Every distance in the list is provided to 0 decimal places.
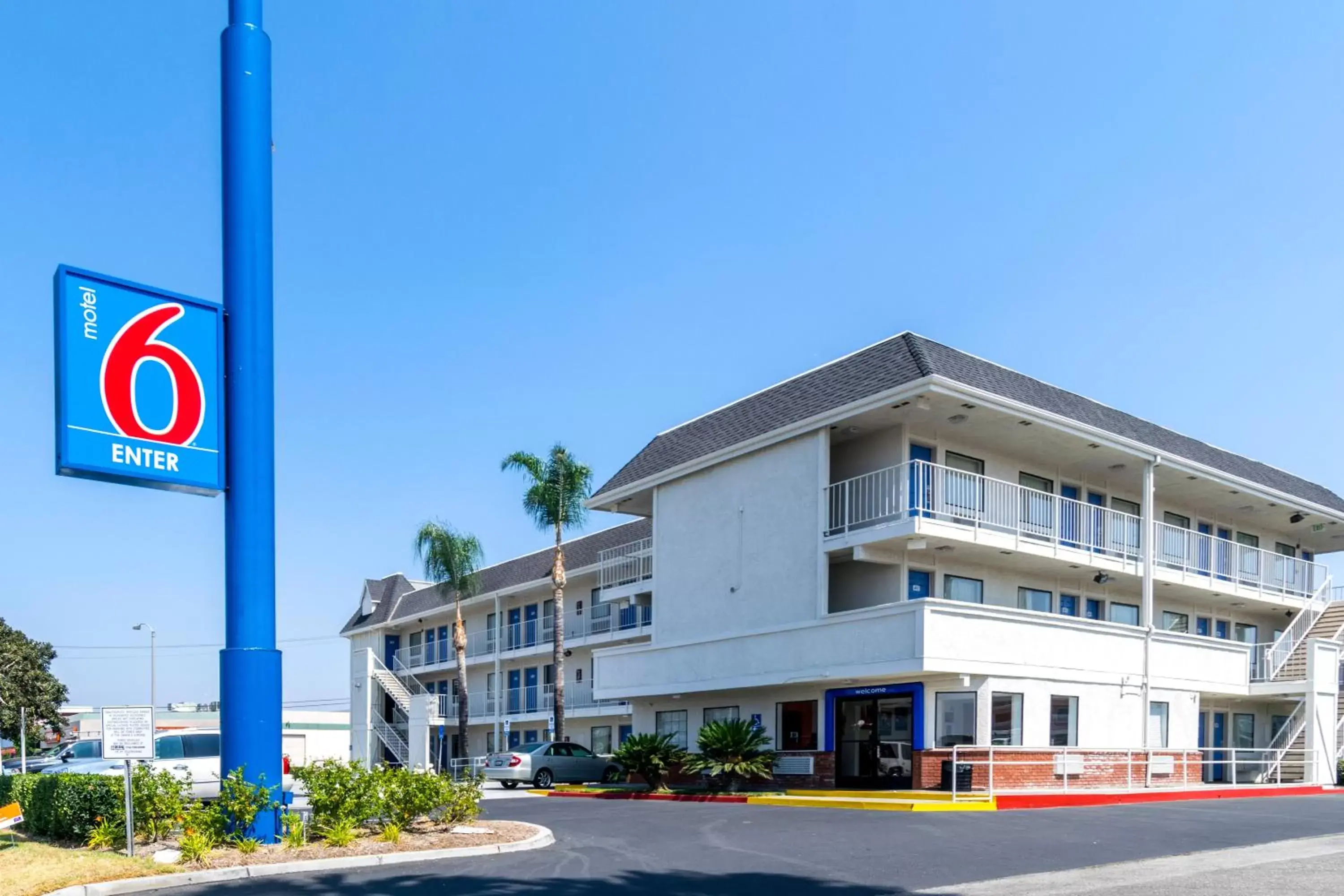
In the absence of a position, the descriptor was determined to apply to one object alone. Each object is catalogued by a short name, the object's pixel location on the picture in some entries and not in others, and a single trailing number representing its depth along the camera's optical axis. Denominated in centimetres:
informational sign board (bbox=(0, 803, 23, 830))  1714
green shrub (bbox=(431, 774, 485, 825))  1656
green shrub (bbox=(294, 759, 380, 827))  1548
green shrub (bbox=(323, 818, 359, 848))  1494
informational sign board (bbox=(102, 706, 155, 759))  1459
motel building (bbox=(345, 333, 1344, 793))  2688
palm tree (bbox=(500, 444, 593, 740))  4597
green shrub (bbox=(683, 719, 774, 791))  2809
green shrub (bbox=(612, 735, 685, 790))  2977
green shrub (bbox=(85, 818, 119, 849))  1522
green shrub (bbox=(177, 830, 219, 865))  1392
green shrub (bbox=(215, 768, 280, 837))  1470
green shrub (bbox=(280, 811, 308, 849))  1511
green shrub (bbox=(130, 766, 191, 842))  1527
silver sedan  3544
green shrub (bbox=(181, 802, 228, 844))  1463
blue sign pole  1531
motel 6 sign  1417
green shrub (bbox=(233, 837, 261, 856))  1442
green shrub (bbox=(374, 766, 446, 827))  1591
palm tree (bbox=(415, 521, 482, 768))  5278
